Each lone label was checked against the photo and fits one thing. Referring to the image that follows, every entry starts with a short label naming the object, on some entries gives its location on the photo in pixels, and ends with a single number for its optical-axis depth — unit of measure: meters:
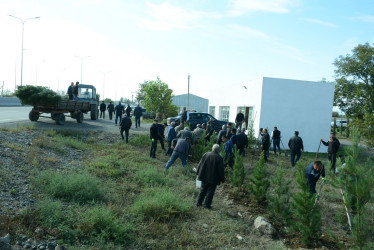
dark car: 19.22
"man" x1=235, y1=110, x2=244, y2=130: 19.55
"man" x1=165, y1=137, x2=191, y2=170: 10.80
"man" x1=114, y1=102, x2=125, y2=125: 20.66
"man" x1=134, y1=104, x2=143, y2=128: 20.69
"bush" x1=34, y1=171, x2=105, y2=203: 6.93
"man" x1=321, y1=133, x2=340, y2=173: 11.88
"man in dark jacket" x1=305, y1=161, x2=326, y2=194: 7.83
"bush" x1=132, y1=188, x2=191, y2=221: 6.66
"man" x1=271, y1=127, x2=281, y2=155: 16.25
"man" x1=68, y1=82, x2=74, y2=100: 20.57
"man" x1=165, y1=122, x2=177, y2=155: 13.30
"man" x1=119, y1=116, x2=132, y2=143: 14.91
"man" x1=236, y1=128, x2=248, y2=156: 13.49
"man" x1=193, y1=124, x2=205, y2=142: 14.11
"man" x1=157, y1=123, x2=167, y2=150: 13.18
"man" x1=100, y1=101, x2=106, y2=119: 25.88
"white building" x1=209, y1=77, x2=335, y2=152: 20.48
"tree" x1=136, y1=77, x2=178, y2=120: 38.03
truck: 16.78
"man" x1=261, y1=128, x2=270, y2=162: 14.55
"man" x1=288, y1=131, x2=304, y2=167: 13.25
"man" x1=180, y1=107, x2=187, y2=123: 19.44
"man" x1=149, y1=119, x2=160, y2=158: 12.73
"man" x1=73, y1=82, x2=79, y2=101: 20.53
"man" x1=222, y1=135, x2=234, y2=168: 10.91
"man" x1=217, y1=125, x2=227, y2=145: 12.87
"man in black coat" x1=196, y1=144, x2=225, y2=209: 7.66
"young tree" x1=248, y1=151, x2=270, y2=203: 8.30
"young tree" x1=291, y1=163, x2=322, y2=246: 6.16
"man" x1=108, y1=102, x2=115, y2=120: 24.87
